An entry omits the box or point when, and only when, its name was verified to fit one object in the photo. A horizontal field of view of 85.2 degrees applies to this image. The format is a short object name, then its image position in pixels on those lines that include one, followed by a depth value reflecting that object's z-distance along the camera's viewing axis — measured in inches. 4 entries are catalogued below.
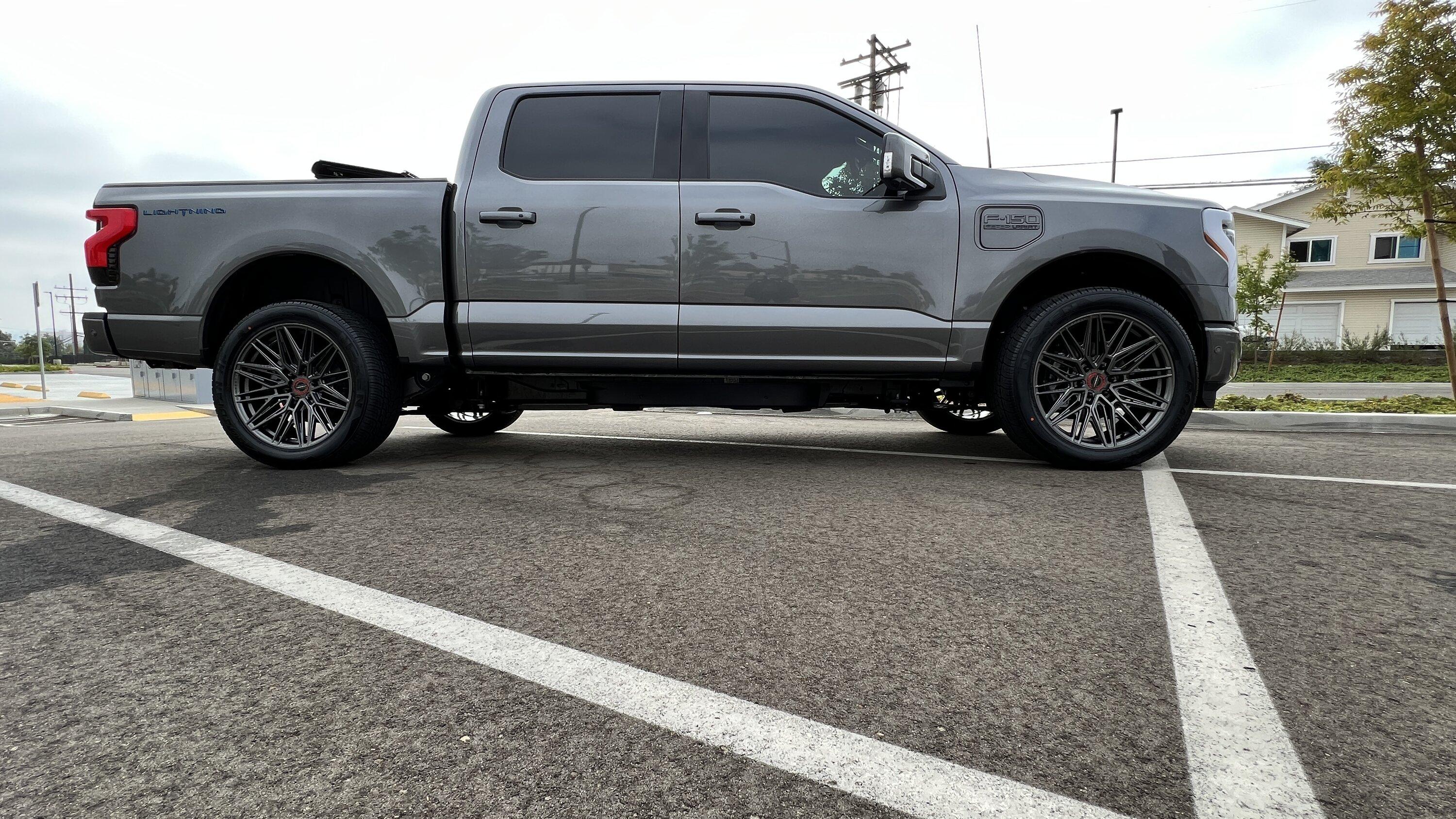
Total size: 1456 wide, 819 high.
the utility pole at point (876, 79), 1126.4
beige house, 1206.3
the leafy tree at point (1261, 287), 1000.2
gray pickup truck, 165.2
